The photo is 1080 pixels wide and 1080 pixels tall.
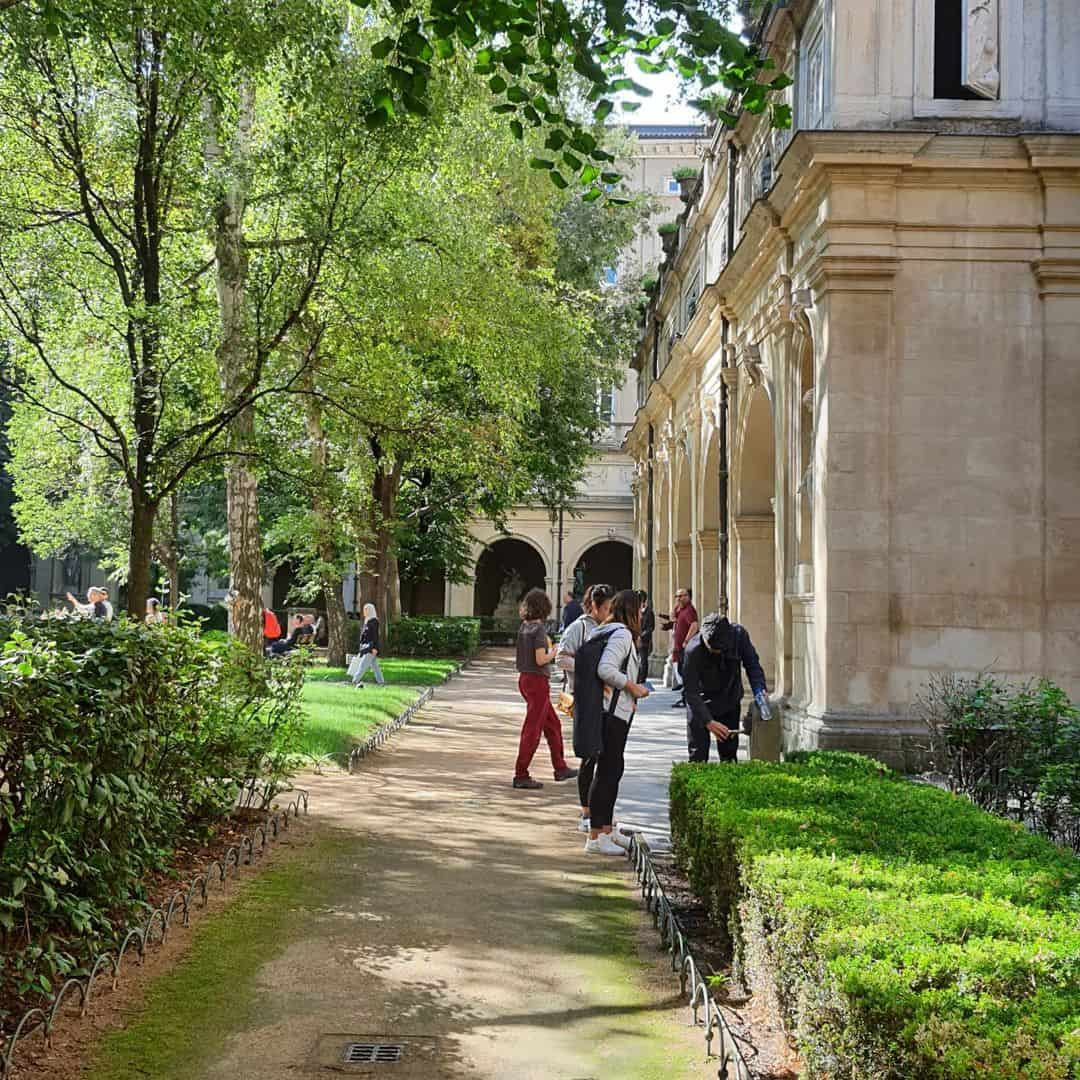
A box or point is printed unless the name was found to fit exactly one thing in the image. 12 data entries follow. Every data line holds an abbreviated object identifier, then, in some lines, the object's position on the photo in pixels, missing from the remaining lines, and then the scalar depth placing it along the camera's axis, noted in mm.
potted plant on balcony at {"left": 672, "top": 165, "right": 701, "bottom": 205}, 26812
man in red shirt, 19594
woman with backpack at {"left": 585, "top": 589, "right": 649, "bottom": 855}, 8234
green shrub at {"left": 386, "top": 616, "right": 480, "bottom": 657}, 33656
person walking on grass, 20697
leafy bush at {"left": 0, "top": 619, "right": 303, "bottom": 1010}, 4641
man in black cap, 10219
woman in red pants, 11469
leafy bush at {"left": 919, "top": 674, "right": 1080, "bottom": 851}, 7383
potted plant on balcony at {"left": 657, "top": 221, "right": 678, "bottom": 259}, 28969
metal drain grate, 4523
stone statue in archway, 48156
